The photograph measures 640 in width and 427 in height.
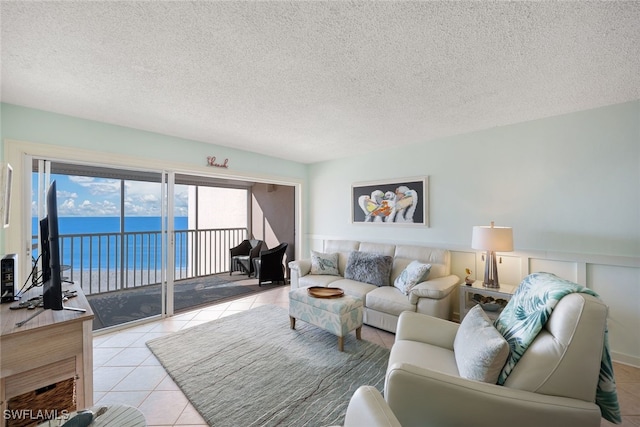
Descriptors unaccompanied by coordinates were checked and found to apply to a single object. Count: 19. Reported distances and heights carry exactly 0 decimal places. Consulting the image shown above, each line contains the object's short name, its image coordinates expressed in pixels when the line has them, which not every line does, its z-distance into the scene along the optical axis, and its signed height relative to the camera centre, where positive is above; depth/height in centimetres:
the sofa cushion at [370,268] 334 -70
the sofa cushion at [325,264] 382 -72
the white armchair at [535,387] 107 -78
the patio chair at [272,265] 482 -95
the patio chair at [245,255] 562 -88
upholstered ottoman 247 -98
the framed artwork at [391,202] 358 +23
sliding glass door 329 -26
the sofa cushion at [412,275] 292 -70
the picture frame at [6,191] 184 +20
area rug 173 -132
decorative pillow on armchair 121 -70
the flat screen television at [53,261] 147 -26
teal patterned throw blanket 114 -56
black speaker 161 -40
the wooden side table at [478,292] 254 -79
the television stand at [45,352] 121 -70
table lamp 253 -28
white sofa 268 -88
